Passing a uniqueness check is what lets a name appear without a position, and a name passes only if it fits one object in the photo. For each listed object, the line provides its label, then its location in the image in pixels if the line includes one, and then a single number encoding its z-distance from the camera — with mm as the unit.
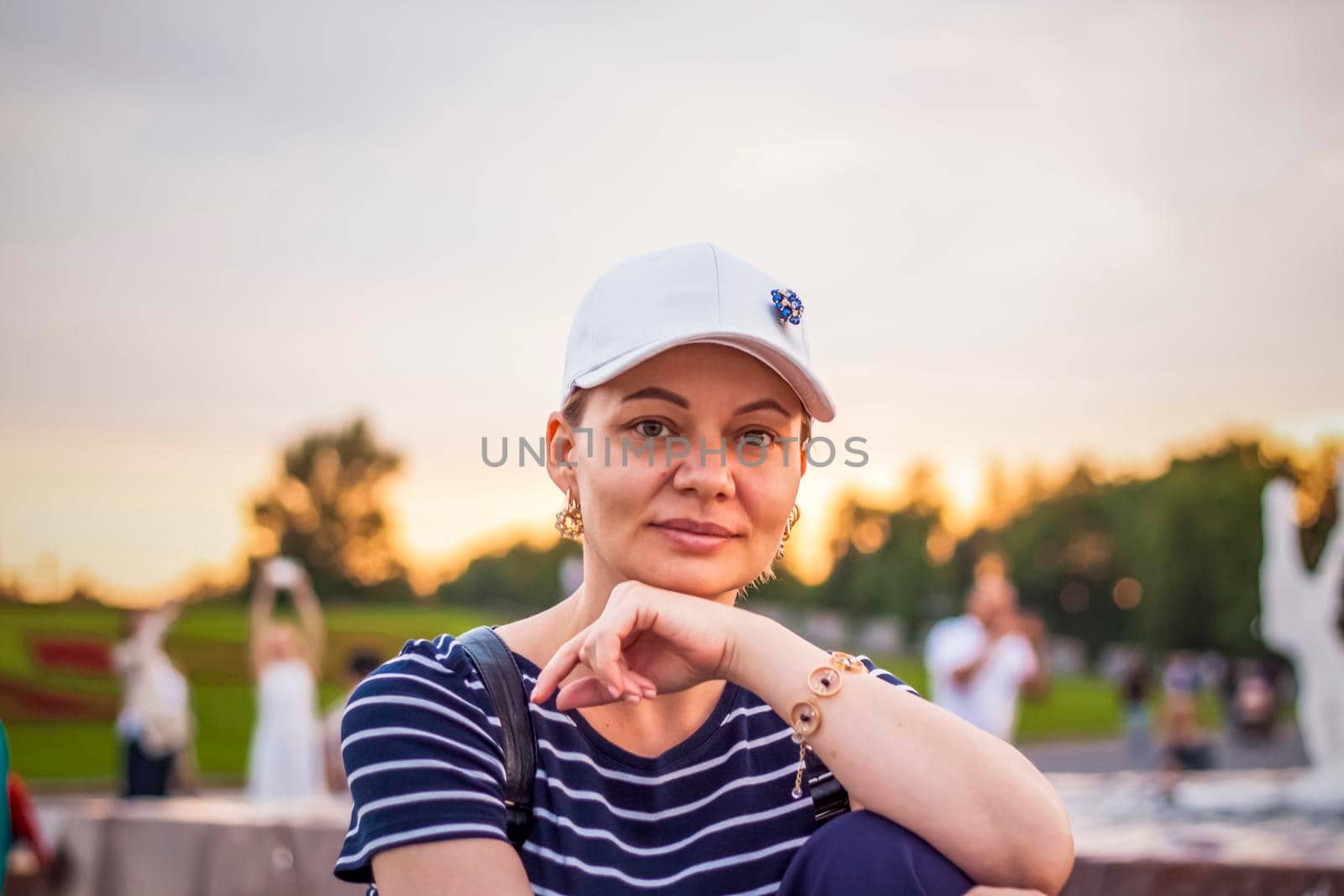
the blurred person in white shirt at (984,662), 9047
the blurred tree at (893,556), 83812
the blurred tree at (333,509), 74250
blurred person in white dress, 11750
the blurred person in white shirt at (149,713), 12172
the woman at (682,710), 2004
